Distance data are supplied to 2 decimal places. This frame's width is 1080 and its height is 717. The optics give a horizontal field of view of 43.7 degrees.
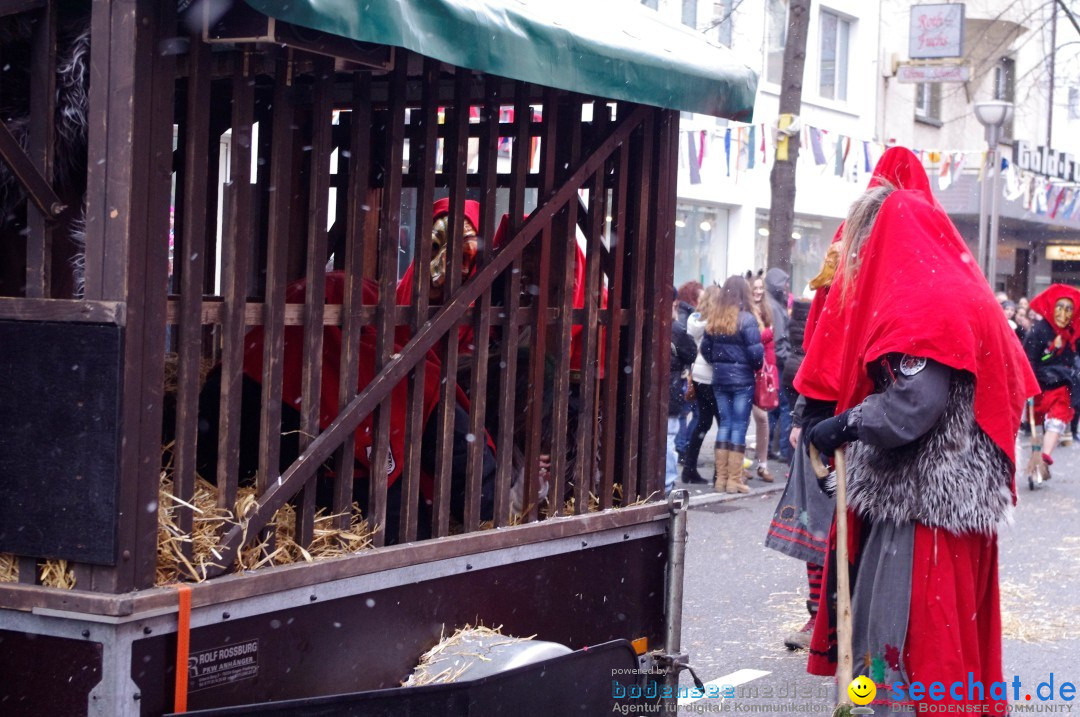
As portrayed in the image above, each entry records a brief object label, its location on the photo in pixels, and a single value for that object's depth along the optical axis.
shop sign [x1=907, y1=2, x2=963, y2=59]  18.86
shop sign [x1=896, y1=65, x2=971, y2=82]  18.25
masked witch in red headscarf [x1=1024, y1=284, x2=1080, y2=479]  12.42
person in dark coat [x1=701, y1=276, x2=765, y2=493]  11.21
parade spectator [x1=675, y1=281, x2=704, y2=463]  11.81
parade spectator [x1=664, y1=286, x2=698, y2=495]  10.82
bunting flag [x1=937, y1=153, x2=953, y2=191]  21.20
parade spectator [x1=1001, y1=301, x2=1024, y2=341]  17.88
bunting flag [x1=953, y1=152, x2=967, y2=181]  21.27
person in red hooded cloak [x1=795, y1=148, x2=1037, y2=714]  3.95
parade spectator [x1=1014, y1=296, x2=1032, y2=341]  17.91
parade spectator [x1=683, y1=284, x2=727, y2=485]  11.40
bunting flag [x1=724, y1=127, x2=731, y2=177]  16.83
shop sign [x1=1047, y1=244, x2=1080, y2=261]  32.72
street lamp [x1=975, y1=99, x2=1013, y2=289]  17.42
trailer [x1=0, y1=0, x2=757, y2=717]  2.66
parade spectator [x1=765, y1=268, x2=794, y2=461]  12.47
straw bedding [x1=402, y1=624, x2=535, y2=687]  3.30
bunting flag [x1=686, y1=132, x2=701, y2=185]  16.62
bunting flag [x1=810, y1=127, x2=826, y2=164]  18.67
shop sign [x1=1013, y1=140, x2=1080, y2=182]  26.66
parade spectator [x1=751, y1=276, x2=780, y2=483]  12.02
